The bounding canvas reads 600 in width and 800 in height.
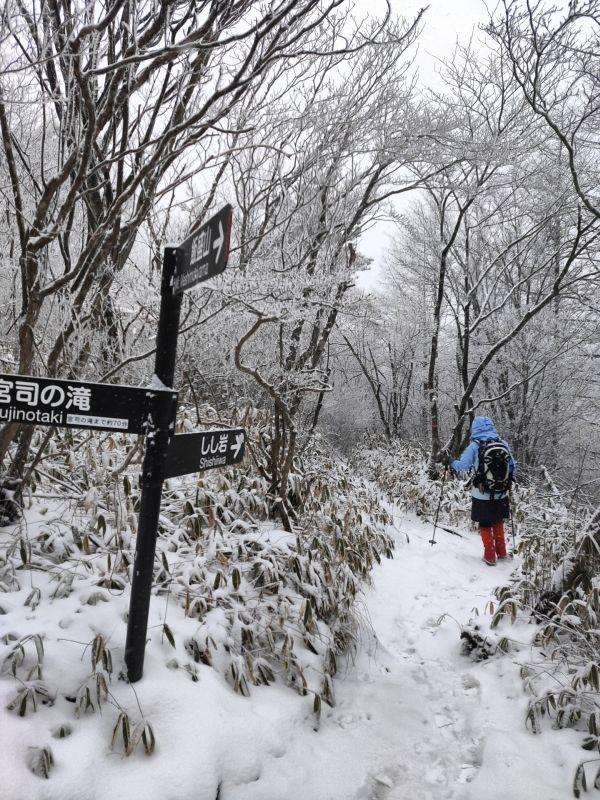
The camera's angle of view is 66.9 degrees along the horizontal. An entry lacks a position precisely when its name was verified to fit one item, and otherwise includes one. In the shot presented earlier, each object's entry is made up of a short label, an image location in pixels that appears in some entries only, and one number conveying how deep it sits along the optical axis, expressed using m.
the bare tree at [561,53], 4.48
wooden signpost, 1.76
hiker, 5.09
